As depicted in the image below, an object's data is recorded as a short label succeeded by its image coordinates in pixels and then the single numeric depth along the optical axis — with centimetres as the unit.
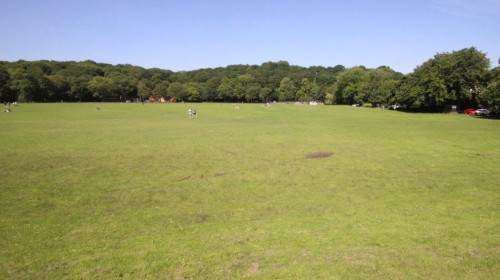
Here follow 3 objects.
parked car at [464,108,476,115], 7579
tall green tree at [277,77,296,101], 17762
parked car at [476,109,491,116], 6994
